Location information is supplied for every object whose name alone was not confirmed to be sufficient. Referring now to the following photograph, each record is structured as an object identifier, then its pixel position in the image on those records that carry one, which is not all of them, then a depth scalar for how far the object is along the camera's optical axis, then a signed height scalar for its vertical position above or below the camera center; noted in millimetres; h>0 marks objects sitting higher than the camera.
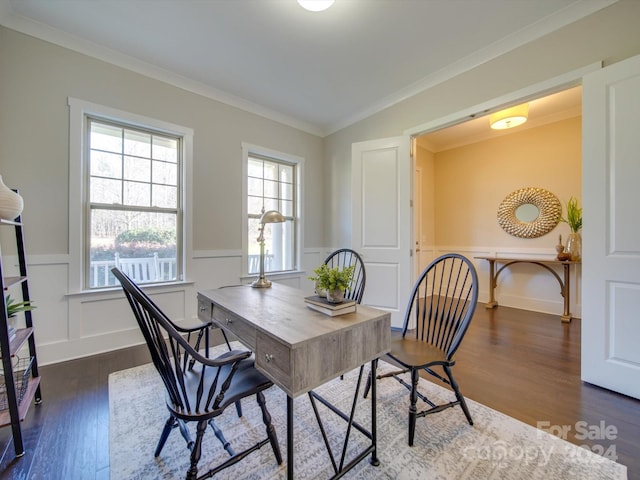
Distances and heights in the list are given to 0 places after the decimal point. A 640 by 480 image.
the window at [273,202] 3686 +529
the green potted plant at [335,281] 1357 -223
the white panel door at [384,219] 3188 +245
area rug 1280 -1124
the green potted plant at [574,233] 3561 +66
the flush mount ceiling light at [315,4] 1900 +1691
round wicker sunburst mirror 3936 +397
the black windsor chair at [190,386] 1052 -664
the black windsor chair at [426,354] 1488 -707
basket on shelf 1495 -911
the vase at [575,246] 3564 -110
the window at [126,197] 2506 +432
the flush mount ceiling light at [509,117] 3262 +1521
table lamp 1988 +52
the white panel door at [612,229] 1822 +66
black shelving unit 1279 -790
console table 3617 -525
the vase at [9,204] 1352 +182
